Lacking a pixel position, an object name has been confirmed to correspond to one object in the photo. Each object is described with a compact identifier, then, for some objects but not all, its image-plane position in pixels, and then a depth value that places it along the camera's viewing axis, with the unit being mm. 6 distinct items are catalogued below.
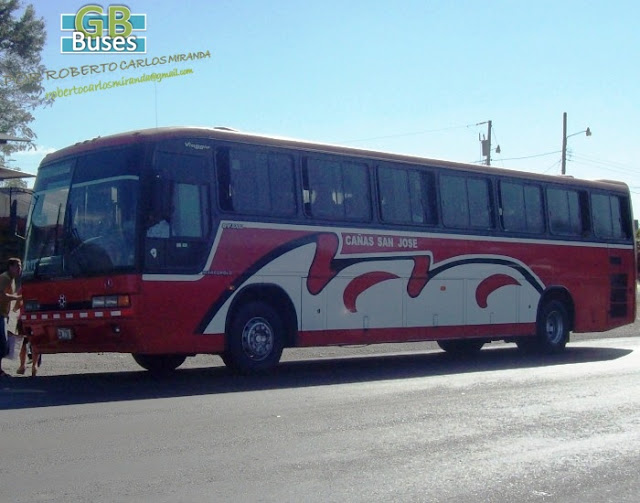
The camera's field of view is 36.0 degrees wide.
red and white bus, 12719
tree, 42219
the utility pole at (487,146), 51172
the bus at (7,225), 17514
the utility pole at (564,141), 51438
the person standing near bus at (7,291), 14016
